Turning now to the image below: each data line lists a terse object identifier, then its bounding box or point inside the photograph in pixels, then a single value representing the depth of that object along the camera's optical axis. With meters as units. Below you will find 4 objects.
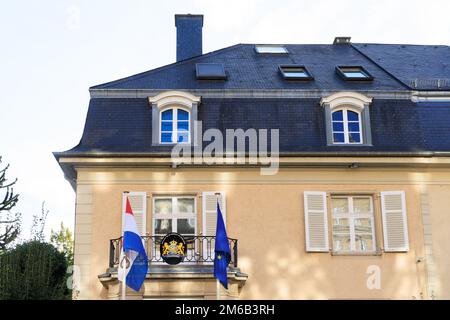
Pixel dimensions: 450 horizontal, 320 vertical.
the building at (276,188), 18.08
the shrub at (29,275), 18.77
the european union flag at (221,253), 16.42
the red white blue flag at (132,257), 15.87
